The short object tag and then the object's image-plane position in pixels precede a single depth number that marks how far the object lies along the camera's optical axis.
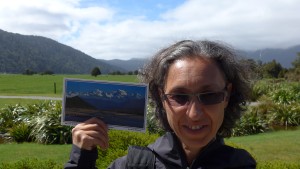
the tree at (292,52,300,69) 35.12
